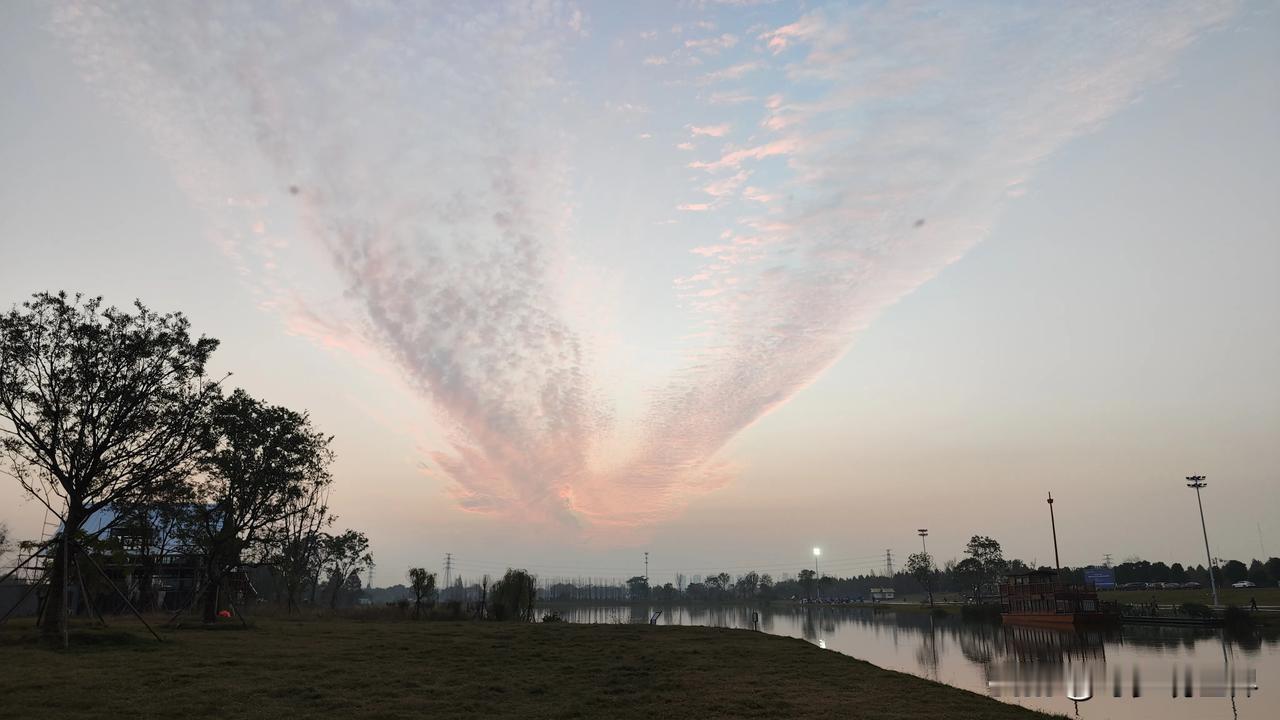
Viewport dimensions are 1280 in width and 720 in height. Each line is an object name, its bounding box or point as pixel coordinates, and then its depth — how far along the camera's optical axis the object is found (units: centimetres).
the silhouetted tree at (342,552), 7194
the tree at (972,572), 12688
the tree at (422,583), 5983
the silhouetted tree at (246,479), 4428
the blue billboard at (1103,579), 15112
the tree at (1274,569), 12262
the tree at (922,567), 14056
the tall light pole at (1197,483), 8994
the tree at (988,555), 12794
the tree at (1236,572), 13412
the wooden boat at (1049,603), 6881
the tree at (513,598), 5894
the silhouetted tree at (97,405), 3011
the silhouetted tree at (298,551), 5753
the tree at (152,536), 4484
